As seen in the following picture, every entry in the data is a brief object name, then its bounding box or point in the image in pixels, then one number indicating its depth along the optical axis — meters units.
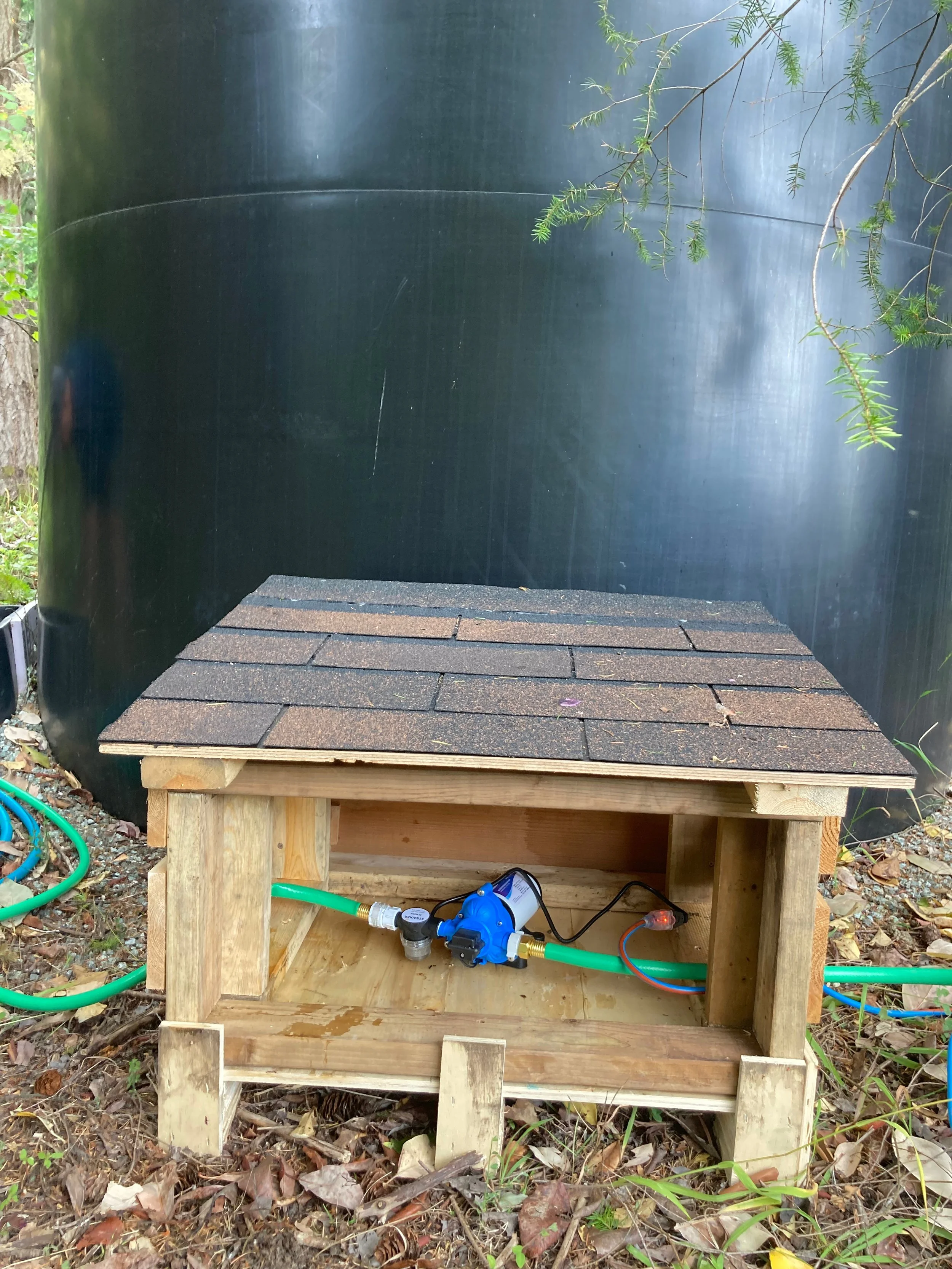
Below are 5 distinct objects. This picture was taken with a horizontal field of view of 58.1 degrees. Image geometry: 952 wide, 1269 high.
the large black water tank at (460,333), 2.66
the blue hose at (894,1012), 2.27
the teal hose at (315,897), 2.14
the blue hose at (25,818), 3.06
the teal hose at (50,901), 2.22
